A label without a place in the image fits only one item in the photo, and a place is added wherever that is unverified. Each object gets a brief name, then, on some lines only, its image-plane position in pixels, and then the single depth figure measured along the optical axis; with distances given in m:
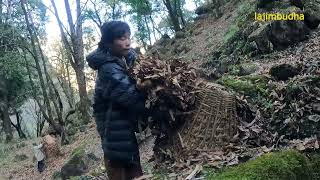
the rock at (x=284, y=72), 4.56
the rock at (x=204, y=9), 23.26
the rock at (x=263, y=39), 7.56
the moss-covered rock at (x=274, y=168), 2.42
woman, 2.84
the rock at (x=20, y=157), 14.96
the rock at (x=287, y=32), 7.23
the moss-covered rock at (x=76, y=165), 9.91
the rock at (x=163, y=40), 22.37
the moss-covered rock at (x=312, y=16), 7.43
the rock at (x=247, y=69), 6.07
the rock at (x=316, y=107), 3.48
